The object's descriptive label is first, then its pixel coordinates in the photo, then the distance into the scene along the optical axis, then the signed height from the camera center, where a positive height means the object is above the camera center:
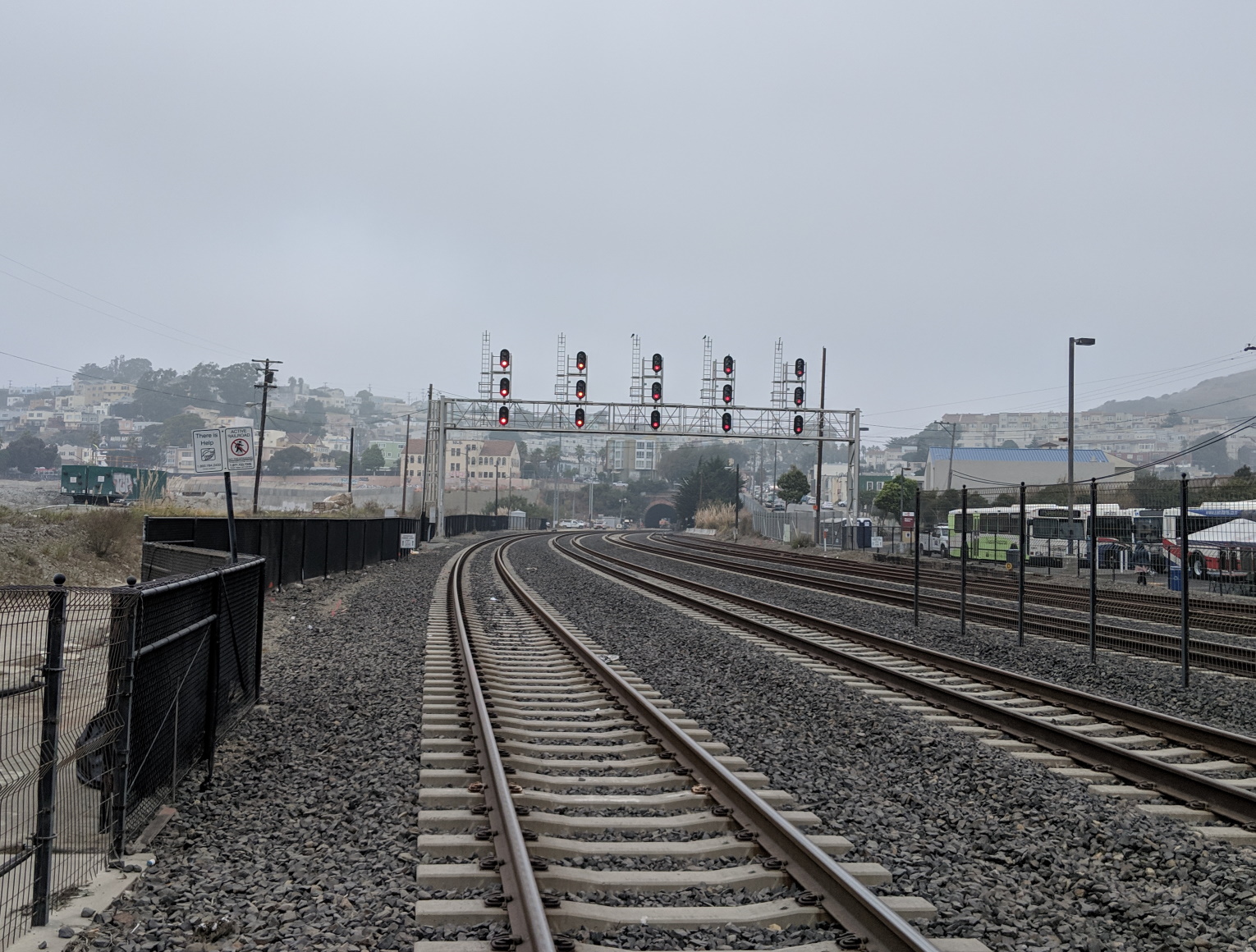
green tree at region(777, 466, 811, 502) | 108.94 +3.71
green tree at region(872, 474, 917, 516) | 68.81 +2.09
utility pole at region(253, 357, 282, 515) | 64.12 +8.17
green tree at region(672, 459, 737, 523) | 126.50 +3.68
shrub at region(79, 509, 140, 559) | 26.89 -0.83
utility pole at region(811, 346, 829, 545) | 49.72 +2.43
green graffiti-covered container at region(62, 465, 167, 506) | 58.59 +1.09
